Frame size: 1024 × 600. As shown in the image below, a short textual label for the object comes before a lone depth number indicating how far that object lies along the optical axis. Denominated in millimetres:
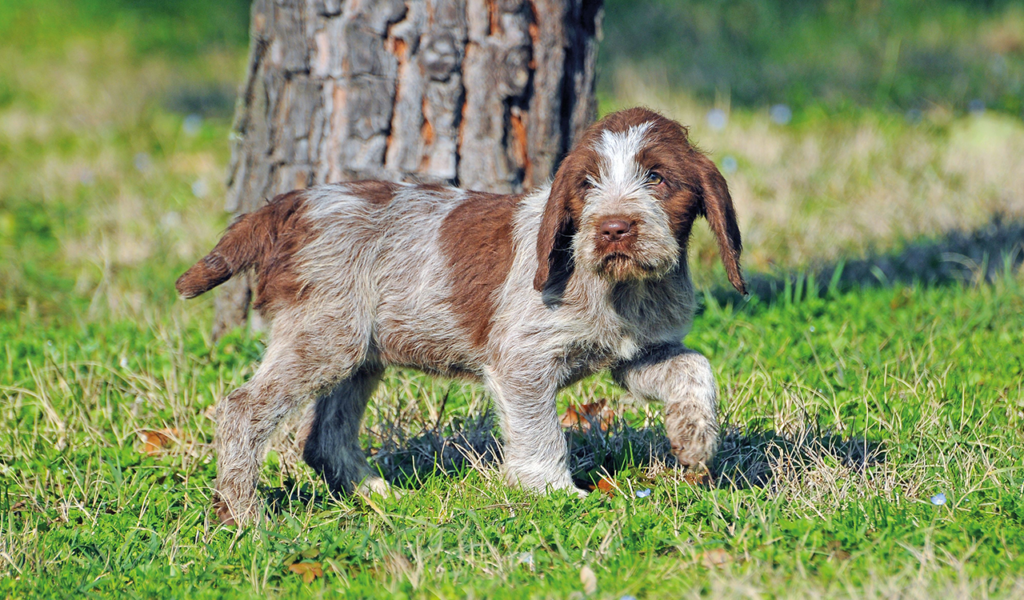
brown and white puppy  7594
